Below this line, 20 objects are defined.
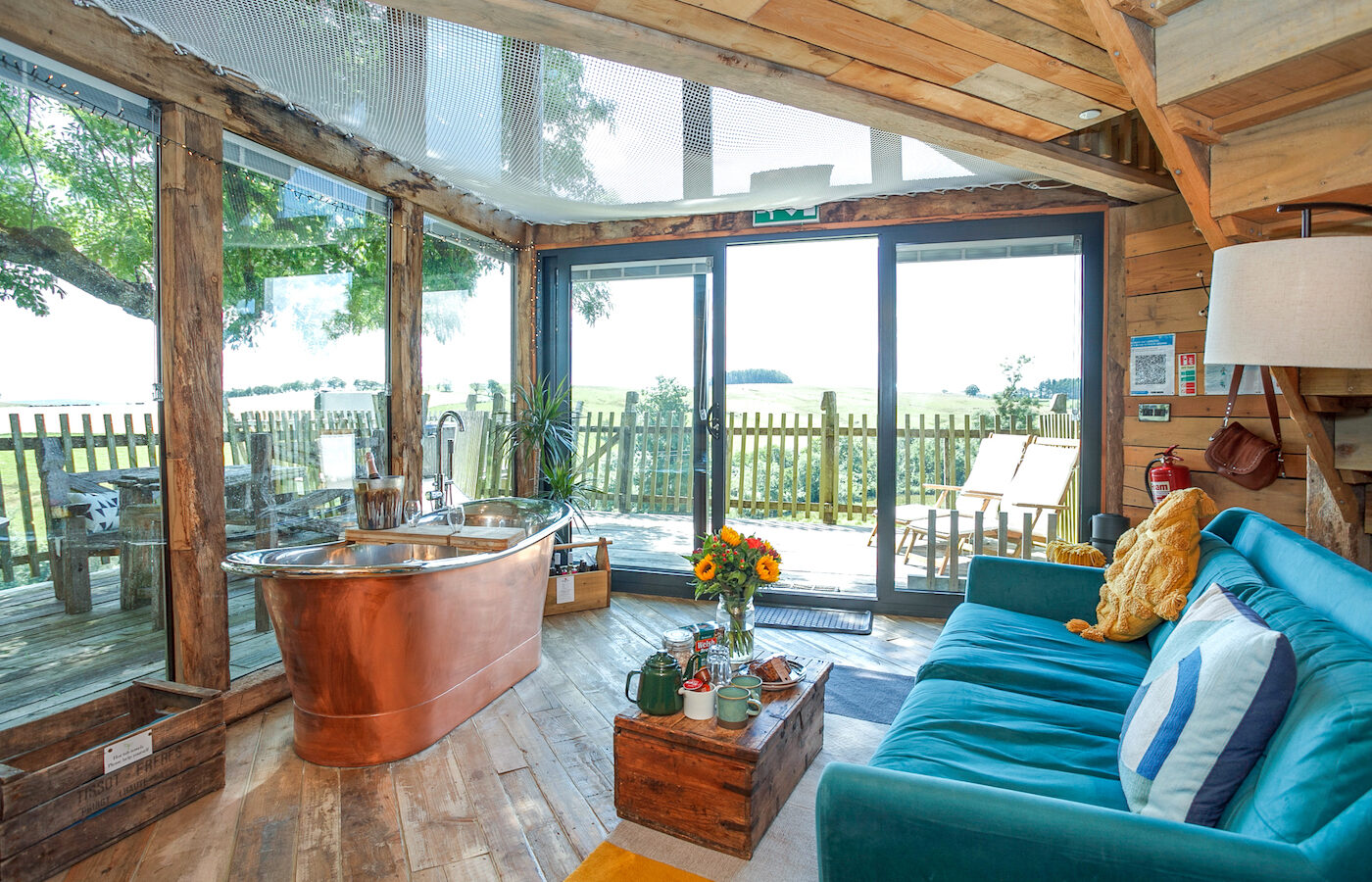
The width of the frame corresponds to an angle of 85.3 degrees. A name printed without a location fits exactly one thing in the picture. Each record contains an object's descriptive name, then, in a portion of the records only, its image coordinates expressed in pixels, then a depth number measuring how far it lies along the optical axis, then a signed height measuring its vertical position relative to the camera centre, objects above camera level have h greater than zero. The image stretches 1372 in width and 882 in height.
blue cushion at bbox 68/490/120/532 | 2.45 -0.31
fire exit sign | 4.44 +1.19
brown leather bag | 3.24 -0.19
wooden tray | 2.95 -0.48
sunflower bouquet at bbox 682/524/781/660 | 2.36 -0.50
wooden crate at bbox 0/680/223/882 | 1.87 -0.99
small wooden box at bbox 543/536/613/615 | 4.40 -1.05
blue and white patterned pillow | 1.26 -0.55
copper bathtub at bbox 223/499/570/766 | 2.44 -0.78
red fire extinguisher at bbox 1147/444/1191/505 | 3.56 -0.30
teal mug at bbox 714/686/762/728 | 2.03 -0.80
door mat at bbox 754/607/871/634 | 4.15 -1.18
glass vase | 2.41 -0.68
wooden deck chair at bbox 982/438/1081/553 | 4.18 -0.41
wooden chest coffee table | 1.95 -0.98
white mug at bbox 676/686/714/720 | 2.07 -0.81
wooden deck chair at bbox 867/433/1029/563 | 4.43 -0.42
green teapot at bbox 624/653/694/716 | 2.08 -0.77
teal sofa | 1.05 -0.65
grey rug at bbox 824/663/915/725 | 3.01 -1.20
